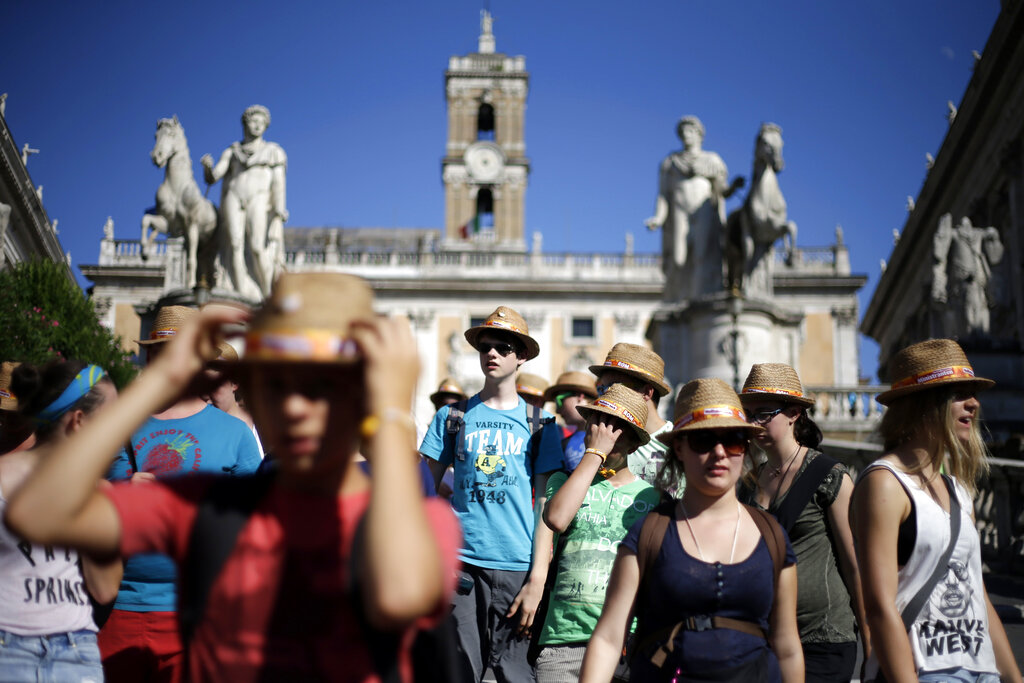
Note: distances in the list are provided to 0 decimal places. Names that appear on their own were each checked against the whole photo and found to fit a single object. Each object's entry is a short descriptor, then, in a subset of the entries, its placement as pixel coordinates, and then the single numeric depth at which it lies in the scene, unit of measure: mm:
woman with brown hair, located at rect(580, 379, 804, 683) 2973
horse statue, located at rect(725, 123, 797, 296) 12945
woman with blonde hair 3223
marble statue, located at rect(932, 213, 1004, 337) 18266
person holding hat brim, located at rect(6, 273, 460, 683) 1669
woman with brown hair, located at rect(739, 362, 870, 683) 3898
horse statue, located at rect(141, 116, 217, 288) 12820
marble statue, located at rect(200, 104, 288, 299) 12758
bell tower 60625
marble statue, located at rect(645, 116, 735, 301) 13719
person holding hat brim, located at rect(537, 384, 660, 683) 4262
